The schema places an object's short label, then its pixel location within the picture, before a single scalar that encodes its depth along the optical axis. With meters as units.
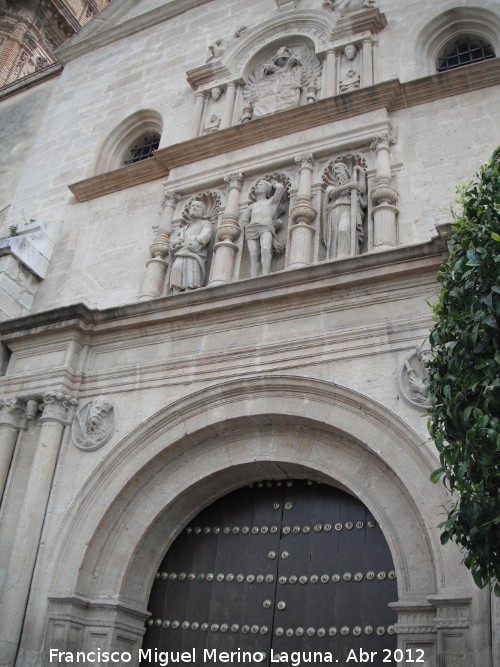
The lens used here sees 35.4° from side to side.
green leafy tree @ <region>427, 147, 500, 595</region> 3.95
